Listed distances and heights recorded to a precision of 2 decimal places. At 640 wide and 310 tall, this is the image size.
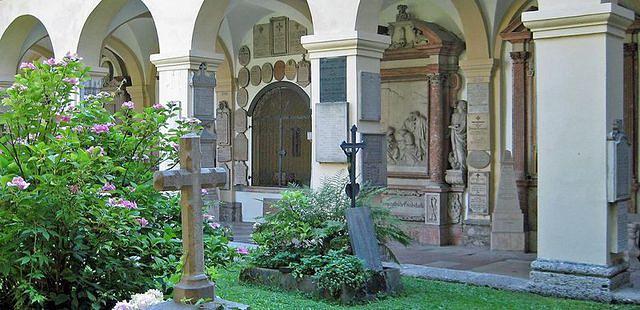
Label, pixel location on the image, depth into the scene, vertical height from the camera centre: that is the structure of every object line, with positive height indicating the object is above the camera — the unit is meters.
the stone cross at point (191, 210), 4.52 -0.33
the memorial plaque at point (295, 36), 14.68 +2.31
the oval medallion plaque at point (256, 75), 15.30 +1.62
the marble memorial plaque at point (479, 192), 11.91 -0.58
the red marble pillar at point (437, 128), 12.34 +0.44
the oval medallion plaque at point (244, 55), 15.56 +2.05
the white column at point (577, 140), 6.85 +0.14
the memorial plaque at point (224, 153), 15.73 +0.07
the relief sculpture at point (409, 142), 12.76 +0.23
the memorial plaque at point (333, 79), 8.87 +0.89
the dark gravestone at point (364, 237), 7.31 -0.78
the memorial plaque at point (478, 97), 11.86 +0.90
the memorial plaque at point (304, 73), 14.36 +1.56
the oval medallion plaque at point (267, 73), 15.09 +1.65
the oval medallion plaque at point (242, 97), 15.55 +1.20
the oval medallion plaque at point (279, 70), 14.92 +1.68
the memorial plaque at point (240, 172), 15.56 -0.32
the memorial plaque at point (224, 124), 15.78 +0.66
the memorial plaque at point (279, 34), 14.95 +2.38
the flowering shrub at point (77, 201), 4.62 -0.27
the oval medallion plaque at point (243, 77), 15.56 +1.60
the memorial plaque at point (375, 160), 8.84 -0.05
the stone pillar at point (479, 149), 11.86 +0.10
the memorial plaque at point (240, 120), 15.58 +0.73
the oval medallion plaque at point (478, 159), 11.88 -0.06
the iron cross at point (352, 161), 7.55 -0.05
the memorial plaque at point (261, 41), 15.19 +2.30
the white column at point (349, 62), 8.78 +1.09
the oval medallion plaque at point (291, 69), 14.69 +1.66
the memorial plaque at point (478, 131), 11.89 +0.38
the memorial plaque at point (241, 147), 15.61 +0.19
